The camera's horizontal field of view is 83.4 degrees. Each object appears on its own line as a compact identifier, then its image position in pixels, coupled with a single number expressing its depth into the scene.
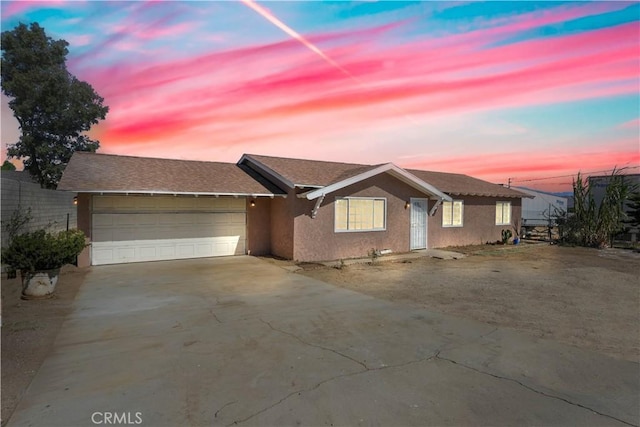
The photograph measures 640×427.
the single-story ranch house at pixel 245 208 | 12.12
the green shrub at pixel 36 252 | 7.05
